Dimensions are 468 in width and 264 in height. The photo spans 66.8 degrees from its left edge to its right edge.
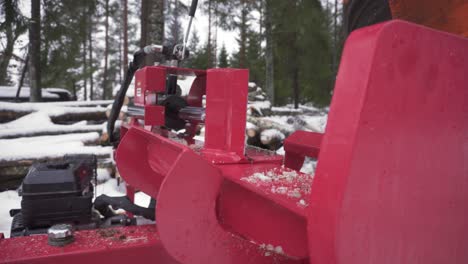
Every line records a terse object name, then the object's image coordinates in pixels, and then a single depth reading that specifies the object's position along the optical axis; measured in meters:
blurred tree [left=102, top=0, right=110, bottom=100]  25.30
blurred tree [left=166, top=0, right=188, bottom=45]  14.94
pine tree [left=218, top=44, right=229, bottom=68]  28.67
